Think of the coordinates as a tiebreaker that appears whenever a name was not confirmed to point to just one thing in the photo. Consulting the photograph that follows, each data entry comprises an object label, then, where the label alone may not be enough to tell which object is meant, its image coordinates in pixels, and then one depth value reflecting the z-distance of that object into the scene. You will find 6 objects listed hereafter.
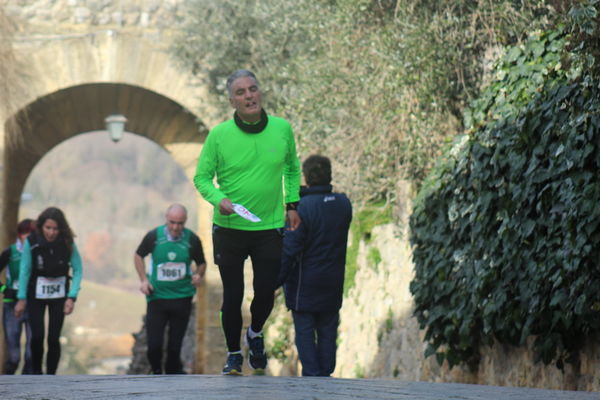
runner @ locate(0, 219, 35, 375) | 20.61
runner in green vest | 18.31
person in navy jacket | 14.02
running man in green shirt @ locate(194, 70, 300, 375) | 11.60
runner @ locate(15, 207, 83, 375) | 18.50
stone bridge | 30.81
